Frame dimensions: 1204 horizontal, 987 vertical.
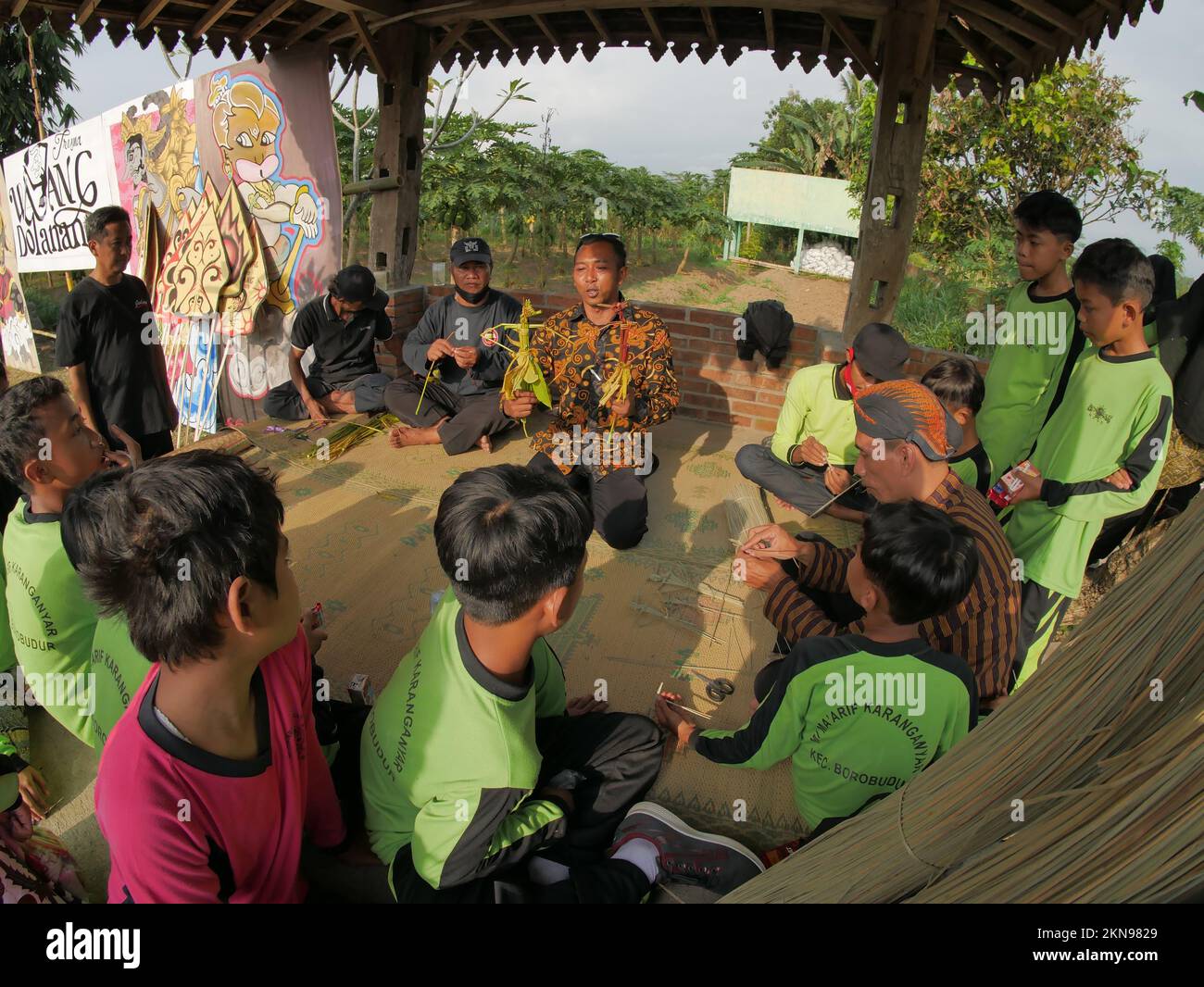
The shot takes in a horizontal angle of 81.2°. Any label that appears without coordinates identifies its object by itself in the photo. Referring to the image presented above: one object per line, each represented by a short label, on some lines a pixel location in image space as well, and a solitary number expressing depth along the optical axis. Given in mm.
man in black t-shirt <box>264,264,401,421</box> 4898
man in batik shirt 3695
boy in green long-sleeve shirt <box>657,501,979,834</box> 1692
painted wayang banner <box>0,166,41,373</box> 7305
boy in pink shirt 1229
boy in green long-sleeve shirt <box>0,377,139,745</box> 1910
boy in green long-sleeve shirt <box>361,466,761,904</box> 1486
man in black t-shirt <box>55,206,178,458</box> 3490
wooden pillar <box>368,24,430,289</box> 5441
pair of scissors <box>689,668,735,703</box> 2660
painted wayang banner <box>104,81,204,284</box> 5734
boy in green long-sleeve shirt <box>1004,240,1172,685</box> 2557
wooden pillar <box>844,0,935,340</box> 4348
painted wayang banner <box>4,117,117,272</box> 6363
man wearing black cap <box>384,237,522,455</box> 4621
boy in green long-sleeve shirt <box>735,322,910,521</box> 3537
